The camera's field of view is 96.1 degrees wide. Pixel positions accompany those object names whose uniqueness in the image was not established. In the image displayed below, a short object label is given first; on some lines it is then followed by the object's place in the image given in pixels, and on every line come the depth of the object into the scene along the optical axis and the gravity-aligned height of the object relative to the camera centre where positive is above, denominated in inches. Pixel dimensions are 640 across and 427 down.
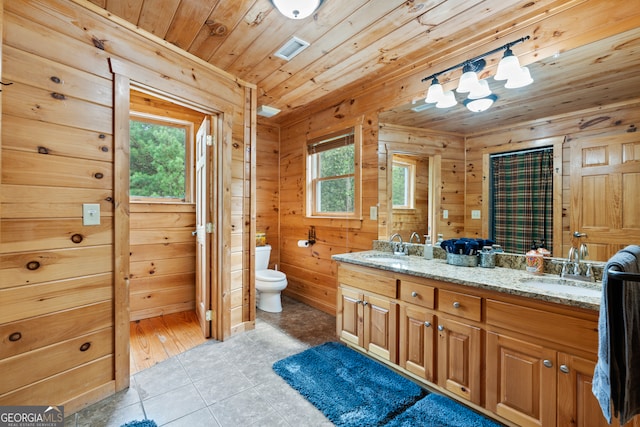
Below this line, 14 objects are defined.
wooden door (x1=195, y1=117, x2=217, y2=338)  102.8 -3.7
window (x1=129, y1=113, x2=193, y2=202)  123.2 +23.7
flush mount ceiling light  66.3 +48.2
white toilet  126.9 -31.7
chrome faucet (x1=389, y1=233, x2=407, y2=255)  99.7 -12.2
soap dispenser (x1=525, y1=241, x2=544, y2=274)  69.4 -12.1
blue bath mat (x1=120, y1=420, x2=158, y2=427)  60.9 -45.3
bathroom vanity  51.3 -26.9
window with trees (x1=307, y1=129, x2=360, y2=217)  122.0 +16.8
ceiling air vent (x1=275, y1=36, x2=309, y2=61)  84.7 +50.4
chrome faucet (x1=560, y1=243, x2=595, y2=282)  63.6 -11.8
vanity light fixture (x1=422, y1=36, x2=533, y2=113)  69.1 +34.3
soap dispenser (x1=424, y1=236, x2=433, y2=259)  91.4 -12.1
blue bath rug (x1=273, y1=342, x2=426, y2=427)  65.3 -45.2
